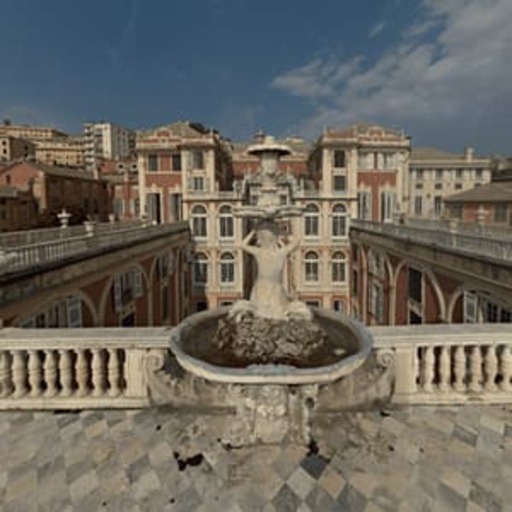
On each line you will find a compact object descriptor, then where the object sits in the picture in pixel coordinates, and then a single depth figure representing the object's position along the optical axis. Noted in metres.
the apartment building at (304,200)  32.59
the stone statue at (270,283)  5.39
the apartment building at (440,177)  54.44
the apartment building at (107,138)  109.50
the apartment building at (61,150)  87.75
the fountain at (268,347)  3.93
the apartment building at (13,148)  70.97
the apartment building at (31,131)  102.02
